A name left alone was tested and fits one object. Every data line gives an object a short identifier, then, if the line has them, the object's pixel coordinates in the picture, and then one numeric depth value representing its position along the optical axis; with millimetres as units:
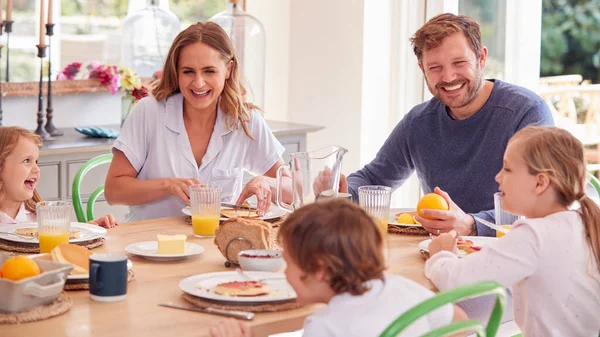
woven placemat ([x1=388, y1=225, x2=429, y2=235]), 2350
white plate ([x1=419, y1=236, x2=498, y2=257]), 2115
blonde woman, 2707
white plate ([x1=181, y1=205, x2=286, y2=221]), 2403
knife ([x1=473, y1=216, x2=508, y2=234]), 2121
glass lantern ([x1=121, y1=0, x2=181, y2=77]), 4168
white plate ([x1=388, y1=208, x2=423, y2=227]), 2369
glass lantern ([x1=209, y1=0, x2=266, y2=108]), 4203
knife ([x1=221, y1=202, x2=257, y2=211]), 2504
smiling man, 2609
